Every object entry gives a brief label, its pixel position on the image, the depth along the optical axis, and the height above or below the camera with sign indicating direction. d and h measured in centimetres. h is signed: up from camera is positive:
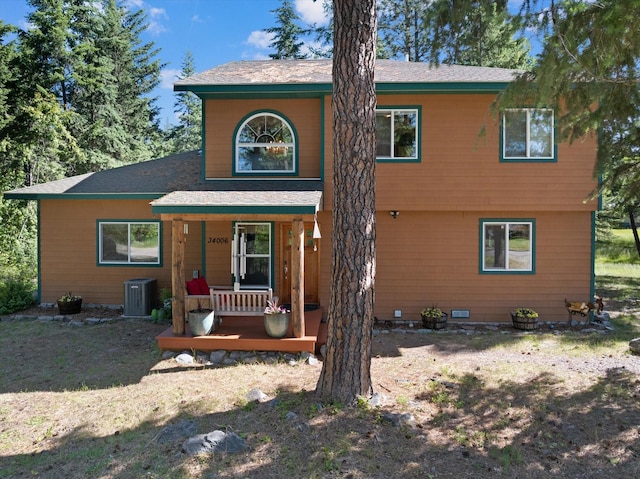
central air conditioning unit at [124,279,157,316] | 1068 -168
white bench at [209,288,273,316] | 795 -132
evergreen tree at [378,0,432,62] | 2172 +1044
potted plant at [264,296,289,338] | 762 -160
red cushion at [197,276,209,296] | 836 -109
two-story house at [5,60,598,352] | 980 +98
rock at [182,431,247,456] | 447 -224
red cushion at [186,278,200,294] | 827 -109
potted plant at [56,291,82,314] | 1076 -187
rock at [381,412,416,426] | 505 -221
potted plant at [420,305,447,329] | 971 -195
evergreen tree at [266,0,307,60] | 2714 +1243
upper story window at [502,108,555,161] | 980 +213
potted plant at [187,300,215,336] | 769 -163
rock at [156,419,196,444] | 476 -228
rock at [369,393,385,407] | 543 -215
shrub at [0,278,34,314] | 1103 -177
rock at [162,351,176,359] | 763 -221
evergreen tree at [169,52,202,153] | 3200 +797
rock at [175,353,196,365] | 739 -221
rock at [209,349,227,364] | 750 -219
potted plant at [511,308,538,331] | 956 -192
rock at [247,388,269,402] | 575 -221
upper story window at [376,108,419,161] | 991 +228
